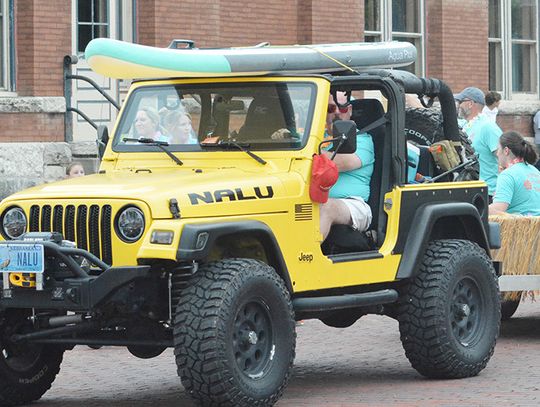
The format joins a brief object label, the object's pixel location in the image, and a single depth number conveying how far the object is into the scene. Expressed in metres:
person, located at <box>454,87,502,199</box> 14.82
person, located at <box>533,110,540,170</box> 23.77
